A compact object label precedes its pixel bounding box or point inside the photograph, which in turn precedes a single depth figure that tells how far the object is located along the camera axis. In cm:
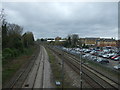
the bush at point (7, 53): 3146
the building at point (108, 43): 10120
